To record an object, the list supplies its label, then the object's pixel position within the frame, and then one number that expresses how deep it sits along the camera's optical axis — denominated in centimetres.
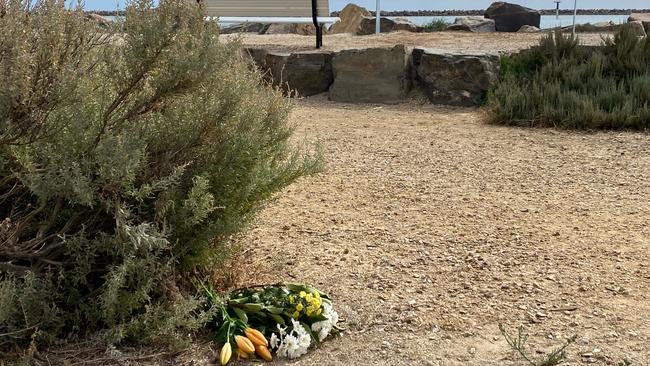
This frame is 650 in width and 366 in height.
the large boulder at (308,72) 848
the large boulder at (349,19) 1533
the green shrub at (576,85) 657
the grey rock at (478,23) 1405
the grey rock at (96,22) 265
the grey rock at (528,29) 1236
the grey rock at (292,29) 1350
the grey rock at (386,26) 1339
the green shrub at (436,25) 1371
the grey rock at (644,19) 934
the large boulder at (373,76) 809
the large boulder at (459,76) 773
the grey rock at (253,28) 1373
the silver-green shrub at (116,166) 229
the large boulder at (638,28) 796
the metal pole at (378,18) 1144
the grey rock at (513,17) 1584
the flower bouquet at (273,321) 257
